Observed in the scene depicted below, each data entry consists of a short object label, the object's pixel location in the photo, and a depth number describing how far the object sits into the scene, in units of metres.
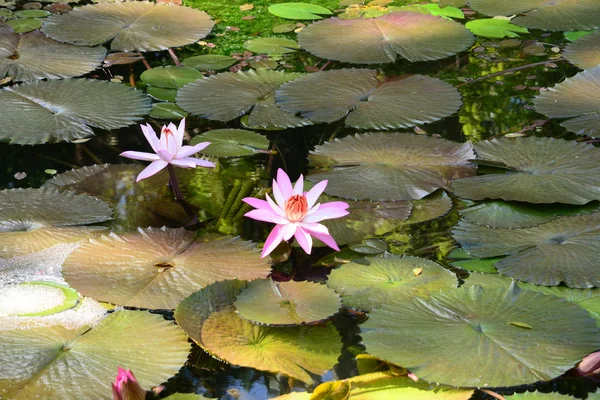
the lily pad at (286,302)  3.29
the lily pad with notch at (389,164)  4.46
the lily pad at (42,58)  6.20
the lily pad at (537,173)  4.32
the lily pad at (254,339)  3.13
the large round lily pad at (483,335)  2.97
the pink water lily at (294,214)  3.52
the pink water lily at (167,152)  4.12
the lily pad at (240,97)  5.41
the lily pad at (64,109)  5.22
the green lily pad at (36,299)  3.50
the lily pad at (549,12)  7.11
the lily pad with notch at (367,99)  5.38
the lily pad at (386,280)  3.50
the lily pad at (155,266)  3.55
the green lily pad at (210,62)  6.41
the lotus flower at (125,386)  2.69
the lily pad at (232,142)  4.99
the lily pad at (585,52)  6.21
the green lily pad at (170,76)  6.06
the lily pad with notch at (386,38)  6.49
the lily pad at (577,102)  5.27
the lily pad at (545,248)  3.64
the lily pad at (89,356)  2.93
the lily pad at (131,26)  6.79
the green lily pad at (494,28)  7.07
